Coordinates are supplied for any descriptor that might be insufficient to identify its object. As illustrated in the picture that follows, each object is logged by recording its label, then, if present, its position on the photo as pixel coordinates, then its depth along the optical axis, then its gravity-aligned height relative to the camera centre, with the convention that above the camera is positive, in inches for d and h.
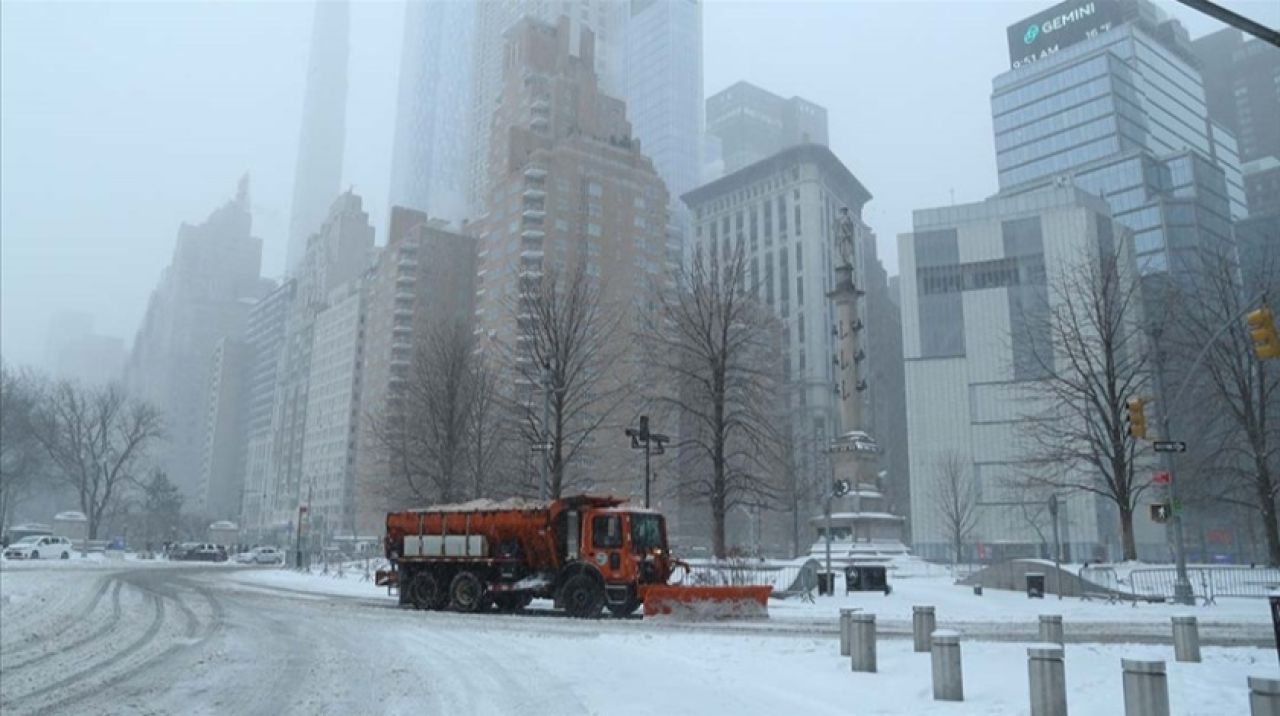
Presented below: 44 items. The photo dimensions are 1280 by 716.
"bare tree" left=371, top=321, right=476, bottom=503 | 1651.1 +185.8
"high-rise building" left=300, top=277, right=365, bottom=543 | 4677.7 +642.5
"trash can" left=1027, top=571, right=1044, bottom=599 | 1094.1 -70.6
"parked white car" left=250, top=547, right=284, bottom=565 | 2780.5 -105.3
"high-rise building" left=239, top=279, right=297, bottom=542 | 6181.1 +1017.7
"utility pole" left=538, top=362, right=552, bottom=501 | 1117.7 +111.0
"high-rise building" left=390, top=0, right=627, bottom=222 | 5782.5 +3282.0
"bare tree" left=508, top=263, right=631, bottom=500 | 1302.9 +292.2
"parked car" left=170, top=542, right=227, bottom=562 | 2674.7 -96.6
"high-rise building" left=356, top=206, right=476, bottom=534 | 4325.8 +1164.8
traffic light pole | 920.9 +16.8
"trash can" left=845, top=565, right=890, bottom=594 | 1096.2 -63.1
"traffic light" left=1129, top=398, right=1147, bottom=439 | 828.6 +105.1
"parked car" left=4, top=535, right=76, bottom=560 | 2014.0 -64.9
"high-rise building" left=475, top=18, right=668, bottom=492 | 3794.3 +1502.5
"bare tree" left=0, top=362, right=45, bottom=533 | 2542.3 +251.9
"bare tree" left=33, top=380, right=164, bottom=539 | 2682.1 +289.1
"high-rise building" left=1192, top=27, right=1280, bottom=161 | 6023.6 +3194.6
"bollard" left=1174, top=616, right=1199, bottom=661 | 423.5 -52.1
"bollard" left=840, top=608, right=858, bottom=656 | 450.3 -53.6
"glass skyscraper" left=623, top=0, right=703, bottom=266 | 6619.1 +3306.0
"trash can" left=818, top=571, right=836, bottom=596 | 1066.1 -68.0
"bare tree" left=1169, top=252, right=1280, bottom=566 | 1184.2 +217.0
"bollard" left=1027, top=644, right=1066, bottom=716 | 283.0 -49.0
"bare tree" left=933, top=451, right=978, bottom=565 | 3378.4 +136.6
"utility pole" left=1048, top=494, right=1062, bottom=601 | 1150.9 -32.9
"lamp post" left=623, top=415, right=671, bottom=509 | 976.9 +100.9
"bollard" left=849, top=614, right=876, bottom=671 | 400.8 -52.5
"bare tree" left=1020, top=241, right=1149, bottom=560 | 1213.1 +186.8
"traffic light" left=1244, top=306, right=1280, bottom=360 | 583.8 +132.1
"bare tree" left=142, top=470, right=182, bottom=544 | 3951.8 +52.2
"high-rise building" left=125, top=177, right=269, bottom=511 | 7618.1 +442.3
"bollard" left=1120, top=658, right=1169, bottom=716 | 254.7 -46.4
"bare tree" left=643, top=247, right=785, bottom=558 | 1255.5 +262.3
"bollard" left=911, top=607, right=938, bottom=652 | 467.2 -53.3
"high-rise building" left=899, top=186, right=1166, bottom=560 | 3654.0 +852.3
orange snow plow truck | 746.2 -33.7
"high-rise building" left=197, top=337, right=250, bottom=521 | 7180.1 +757.7
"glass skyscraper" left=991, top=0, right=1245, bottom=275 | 4635.8 +2401.0
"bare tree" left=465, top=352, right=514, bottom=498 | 1606.8 +155.4
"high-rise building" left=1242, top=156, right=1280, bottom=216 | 5575.8 +2254.6
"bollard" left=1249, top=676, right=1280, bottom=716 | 218.8 -41.4
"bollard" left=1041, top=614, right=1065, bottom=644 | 442.0 -49.8
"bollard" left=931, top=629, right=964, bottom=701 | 328.2 -52.8
